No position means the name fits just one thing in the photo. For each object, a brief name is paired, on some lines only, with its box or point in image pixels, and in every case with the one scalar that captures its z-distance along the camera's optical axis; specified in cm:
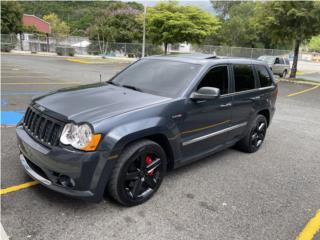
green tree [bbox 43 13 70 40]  6391
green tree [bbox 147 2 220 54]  2470
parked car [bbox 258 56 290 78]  2069
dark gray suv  298
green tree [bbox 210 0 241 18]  7006
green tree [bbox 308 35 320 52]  5601
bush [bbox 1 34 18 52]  3703
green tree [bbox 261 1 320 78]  1636
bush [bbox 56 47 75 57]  3803
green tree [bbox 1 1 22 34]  4244
